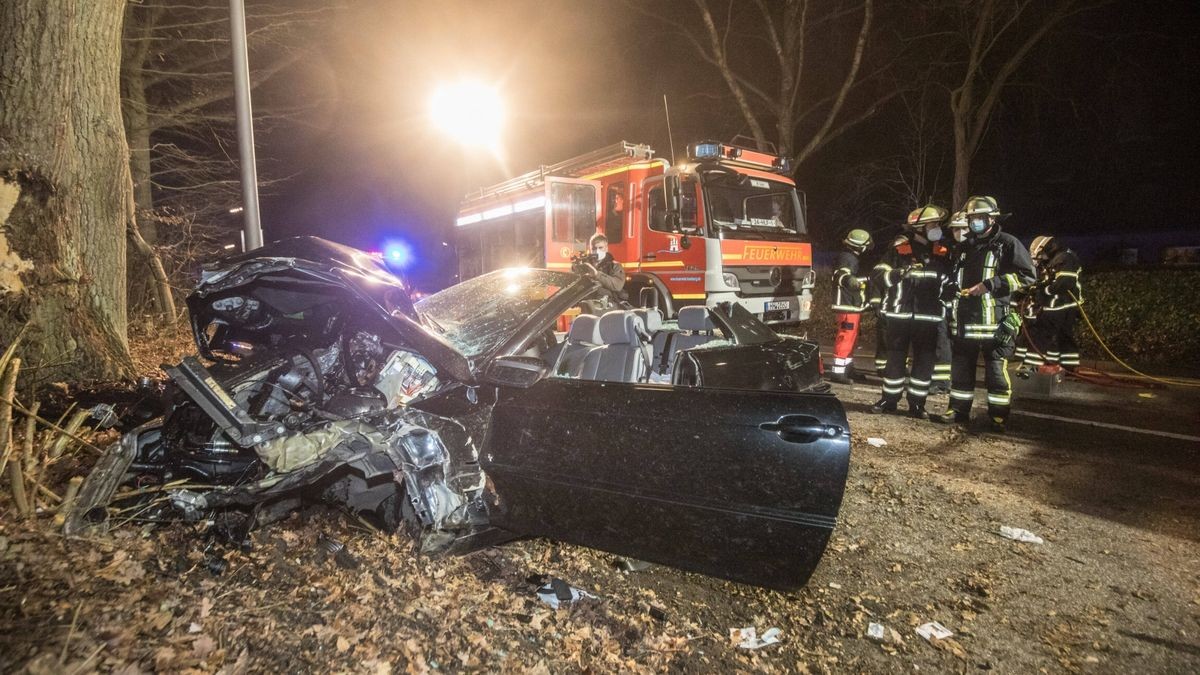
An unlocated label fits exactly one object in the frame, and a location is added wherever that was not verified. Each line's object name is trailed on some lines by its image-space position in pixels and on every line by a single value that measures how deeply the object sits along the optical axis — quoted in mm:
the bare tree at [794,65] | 13453
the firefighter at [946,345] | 5473
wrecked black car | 2305
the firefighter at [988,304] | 5125
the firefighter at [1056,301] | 6637
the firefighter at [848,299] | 6855
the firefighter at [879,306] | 6145
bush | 7992
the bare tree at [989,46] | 12086
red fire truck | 7254
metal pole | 6039
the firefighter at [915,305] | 5570
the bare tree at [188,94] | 9961
